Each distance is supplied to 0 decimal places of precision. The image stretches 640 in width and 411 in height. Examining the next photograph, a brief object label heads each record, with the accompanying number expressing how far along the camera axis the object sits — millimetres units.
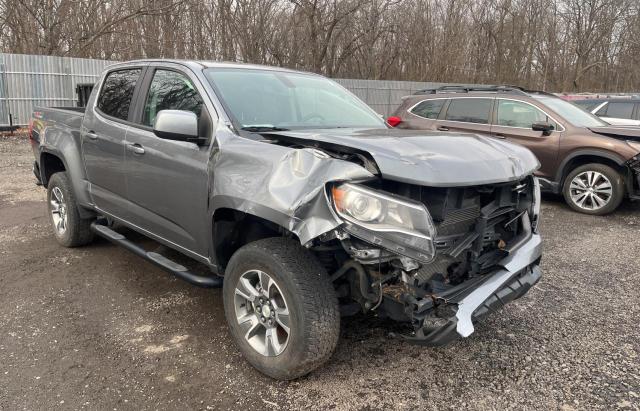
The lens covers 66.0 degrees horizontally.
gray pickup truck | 2494
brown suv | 6918
